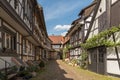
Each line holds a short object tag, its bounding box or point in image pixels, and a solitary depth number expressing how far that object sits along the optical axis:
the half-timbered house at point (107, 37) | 6.30
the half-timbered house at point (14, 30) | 4.47
